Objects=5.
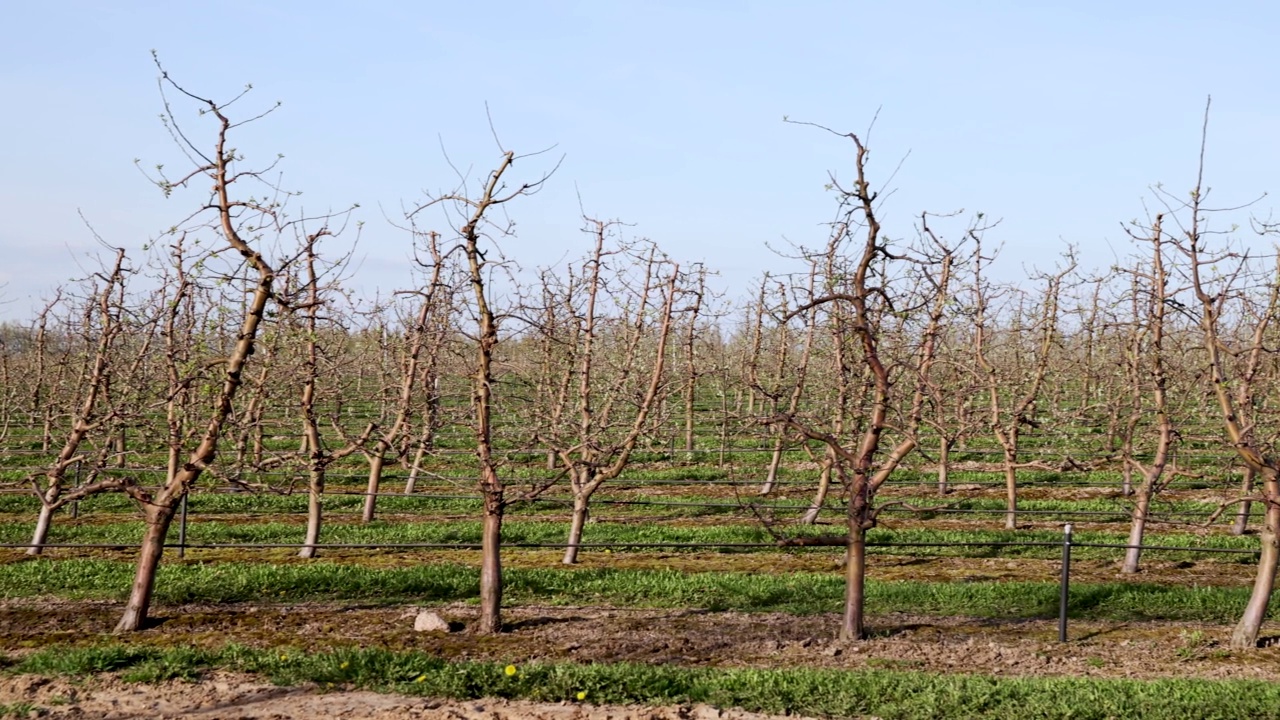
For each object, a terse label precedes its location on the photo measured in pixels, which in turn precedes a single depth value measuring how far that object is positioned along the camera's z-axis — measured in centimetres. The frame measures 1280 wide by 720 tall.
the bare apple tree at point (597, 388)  1452
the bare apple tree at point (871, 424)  968
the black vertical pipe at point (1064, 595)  1020
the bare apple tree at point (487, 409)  1024
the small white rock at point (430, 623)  1050
